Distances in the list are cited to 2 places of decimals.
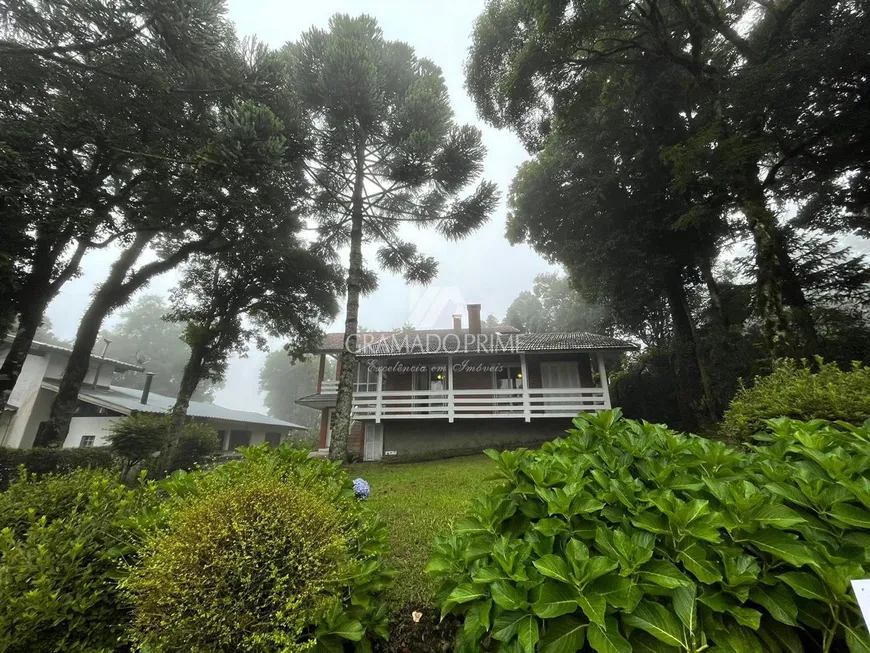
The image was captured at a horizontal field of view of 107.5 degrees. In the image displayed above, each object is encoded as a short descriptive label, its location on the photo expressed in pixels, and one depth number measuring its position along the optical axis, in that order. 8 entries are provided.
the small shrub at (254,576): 1.53
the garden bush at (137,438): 10.66
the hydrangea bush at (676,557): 1.09
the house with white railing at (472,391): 12.82
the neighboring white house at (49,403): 14.52
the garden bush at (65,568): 1.54
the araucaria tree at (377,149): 10.30
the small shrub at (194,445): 12.36
